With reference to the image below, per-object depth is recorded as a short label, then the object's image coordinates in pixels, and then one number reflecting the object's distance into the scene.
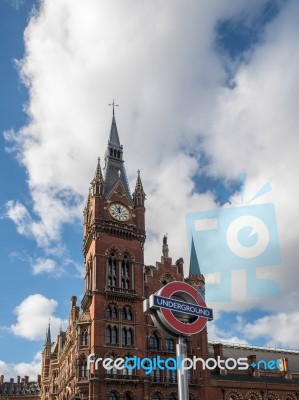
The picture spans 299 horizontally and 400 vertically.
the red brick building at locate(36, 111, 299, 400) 65.31
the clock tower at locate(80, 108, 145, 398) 65.94
